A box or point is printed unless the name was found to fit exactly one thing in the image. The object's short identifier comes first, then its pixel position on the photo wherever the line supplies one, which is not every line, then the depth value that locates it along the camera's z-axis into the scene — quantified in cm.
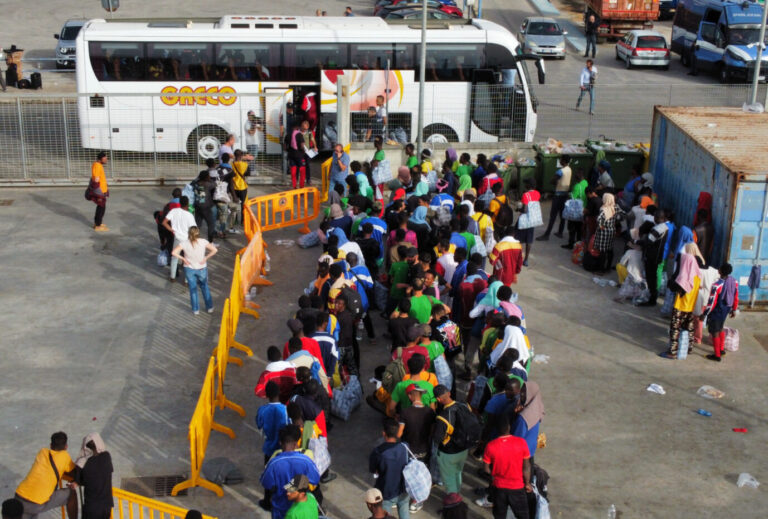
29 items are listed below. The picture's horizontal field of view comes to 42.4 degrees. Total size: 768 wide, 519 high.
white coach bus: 2278
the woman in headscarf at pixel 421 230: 1507
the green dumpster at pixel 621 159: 2091
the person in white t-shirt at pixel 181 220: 1562
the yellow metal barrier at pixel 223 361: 1250
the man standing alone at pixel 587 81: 2665
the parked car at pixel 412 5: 3732
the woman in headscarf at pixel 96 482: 934
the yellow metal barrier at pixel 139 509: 925
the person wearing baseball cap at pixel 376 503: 838
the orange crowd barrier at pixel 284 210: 1852
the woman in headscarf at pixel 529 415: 1021
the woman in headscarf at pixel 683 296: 1369
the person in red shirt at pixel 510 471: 943
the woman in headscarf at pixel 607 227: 1642
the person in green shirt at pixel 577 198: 1772
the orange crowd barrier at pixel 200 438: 1066
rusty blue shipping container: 1518
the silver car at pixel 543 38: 3612
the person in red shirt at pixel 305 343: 1127
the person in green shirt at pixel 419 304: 1234
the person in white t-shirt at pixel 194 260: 1469
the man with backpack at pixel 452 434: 992
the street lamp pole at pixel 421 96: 1982
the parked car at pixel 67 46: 3350
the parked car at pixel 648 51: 3484
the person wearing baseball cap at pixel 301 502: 860
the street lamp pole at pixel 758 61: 2053
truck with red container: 3856
